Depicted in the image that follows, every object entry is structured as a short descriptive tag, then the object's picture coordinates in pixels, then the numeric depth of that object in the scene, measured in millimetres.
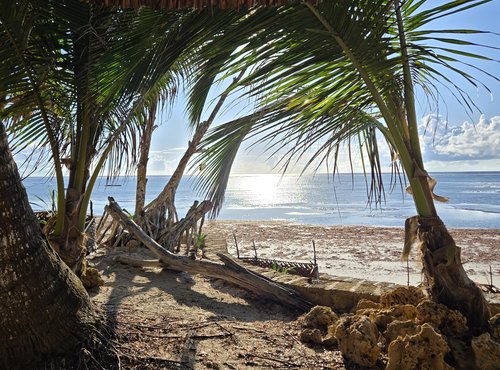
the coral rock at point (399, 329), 1986
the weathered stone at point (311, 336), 2281
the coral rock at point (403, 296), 2383
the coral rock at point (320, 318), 2566
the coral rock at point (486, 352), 1802
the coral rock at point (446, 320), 2006
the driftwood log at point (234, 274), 3365
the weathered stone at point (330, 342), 2240
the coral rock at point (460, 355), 1904
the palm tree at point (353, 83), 1695
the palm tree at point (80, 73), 1911
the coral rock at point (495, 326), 2000
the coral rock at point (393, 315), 2189
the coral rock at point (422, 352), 1794
